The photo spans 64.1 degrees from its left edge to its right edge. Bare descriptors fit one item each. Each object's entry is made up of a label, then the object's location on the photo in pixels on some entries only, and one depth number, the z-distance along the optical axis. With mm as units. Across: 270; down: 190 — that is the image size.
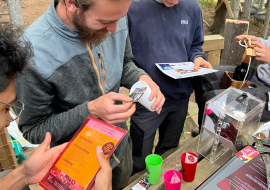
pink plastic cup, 1212
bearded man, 1170
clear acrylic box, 1392
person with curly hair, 988
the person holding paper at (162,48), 1986
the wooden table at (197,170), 1346
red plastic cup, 1302
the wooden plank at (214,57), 3049
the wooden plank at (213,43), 2926
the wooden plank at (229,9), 4330
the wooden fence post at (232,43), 2629
